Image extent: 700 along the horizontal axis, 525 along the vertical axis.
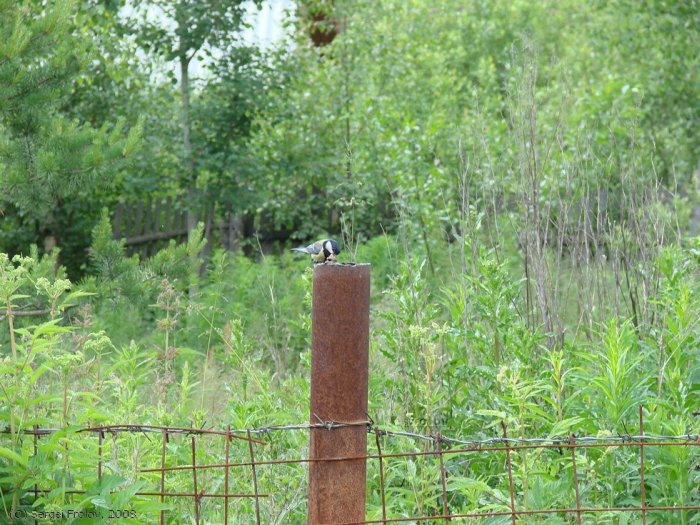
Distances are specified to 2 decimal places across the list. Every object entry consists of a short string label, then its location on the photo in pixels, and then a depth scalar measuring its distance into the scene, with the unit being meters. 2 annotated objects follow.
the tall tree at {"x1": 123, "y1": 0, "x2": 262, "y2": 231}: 20.97
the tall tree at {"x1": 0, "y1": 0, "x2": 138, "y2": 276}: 12.27
